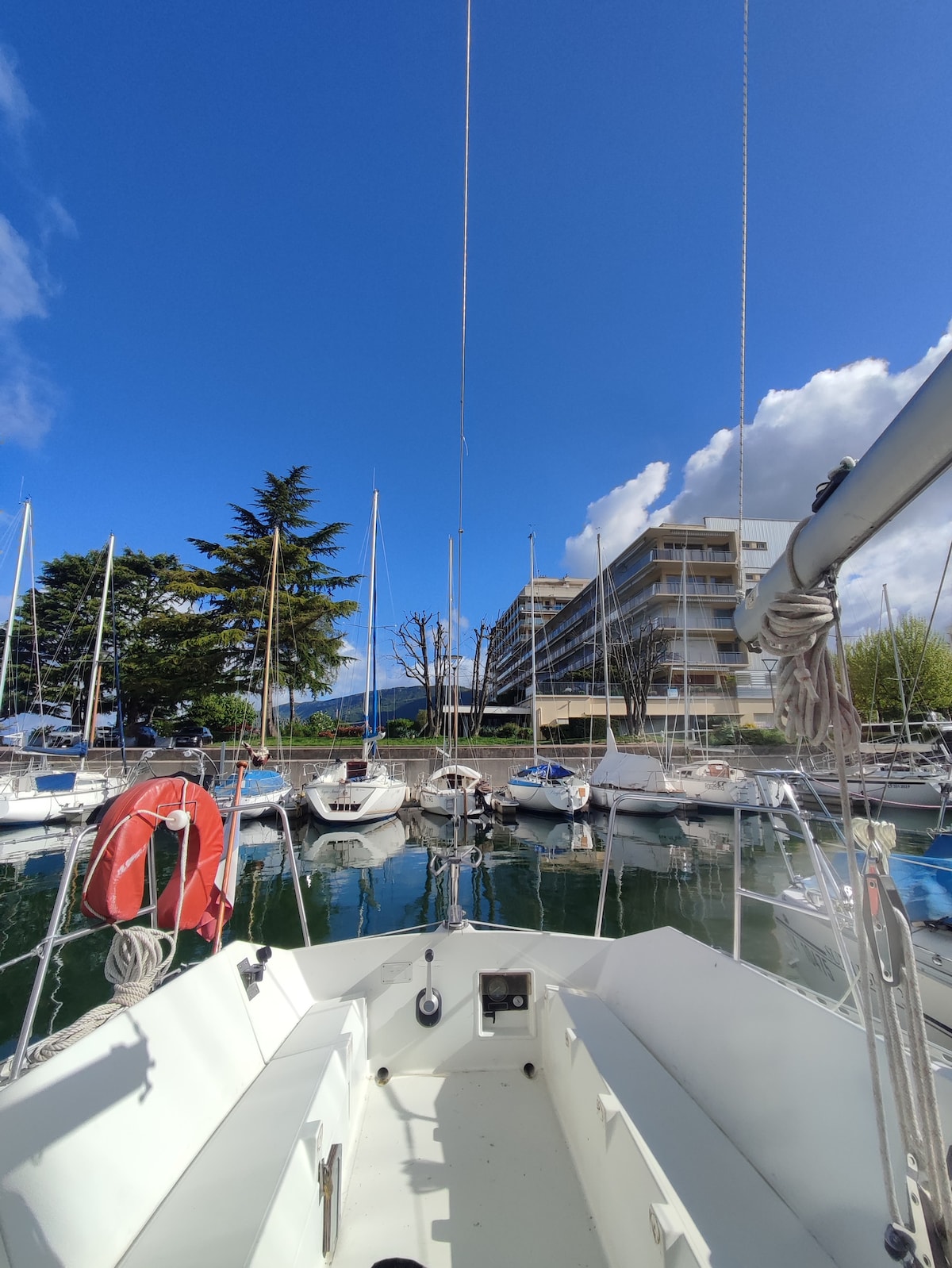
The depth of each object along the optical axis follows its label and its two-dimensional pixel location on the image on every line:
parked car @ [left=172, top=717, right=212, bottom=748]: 24.72
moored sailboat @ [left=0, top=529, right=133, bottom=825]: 14.88
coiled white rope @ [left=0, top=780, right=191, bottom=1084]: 2.42
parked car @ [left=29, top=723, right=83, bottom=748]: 20.08
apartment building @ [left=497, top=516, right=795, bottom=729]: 34.06
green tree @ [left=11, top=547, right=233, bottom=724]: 25.66
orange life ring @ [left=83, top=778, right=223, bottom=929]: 2.59
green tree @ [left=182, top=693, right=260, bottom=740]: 27.73
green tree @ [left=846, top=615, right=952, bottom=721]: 27.83
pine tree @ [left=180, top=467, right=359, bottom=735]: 25.16
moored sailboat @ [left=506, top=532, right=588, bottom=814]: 18.12
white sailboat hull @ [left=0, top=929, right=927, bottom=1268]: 1.68
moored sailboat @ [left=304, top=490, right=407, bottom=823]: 16.38
